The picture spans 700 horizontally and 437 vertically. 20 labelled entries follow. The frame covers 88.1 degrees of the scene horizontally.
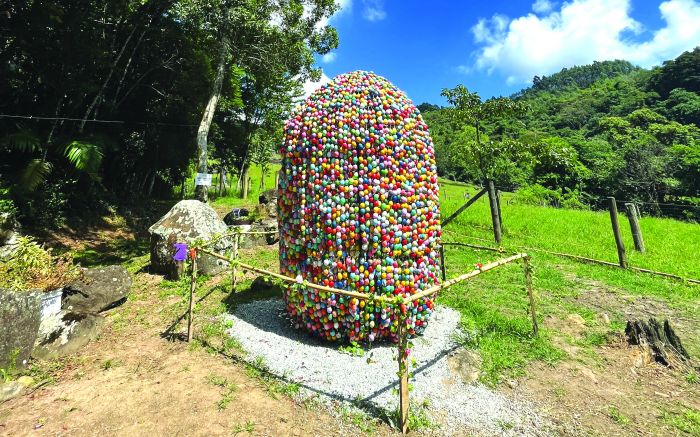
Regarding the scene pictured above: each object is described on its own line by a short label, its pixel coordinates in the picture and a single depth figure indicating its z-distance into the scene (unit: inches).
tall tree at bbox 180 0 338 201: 514.0
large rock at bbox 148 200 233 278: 316.8
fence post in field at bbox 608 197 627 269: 334.3
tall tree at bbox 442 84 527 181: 509.7
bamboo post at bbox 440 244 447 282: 254.2
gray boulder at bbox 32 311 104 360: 183.5
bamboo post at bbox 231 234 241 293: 275.0
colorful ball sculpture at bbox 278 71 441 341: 180.5
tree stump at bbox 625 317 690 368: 183.0
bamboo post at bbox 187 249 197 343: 196.2
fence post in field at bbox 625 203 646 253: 362.3
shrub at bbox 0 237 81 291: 201.0
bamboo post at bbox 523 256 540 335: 200.8
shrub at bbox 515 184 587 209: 978.2
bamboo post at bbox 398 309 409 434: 129.0
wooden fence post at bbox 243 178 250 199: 964.6
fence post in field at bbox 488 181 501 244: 435.5
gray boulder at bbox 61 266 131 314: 229.3
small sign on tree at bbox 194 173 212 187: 507.7
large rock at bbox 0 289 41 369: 164.1
